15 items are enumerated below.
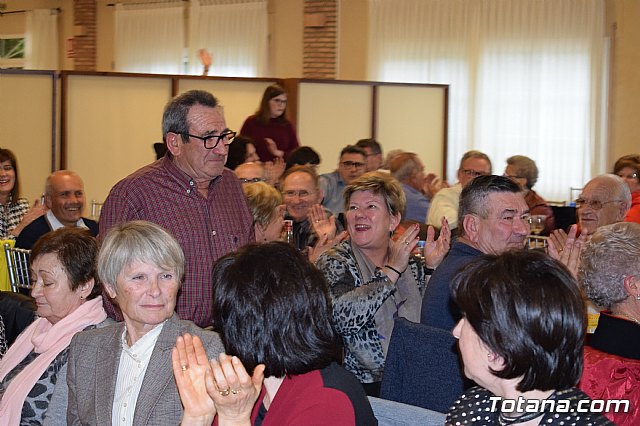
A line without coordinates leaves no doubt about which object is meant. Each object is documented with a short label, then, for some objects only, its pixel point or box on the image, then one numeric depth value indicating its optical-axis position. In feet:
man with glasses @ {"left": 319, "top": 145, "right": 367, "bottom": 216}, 25.53
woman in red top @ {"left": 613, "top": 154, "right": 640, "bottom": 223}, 22.26
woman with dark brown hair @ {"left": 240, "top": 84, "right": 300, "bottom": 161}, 28.60
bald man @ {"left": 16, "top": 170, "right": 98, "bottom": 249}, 19.31
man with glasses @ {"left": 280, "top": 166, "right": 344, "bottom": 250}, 18.94
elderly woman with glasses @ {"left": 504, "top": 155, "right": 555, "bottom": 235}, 26.73
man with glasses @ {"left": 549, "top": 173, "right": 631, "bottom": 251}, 17.30
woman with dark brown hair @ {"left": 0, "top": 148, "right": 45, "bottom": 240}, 21.89
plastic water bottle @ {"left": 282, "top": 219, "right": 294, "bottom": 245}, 17.31
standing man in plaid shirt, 11.75
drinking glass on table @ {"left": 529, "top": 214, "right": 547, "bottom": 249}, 22.58
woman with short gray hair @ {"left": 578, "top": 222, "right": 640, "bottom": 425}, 8.80
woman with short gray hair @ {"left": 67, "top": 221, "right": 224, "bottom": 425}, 9.11
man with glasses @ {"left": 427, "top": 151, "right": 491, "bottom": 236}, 24.17
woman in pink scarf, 10.46
